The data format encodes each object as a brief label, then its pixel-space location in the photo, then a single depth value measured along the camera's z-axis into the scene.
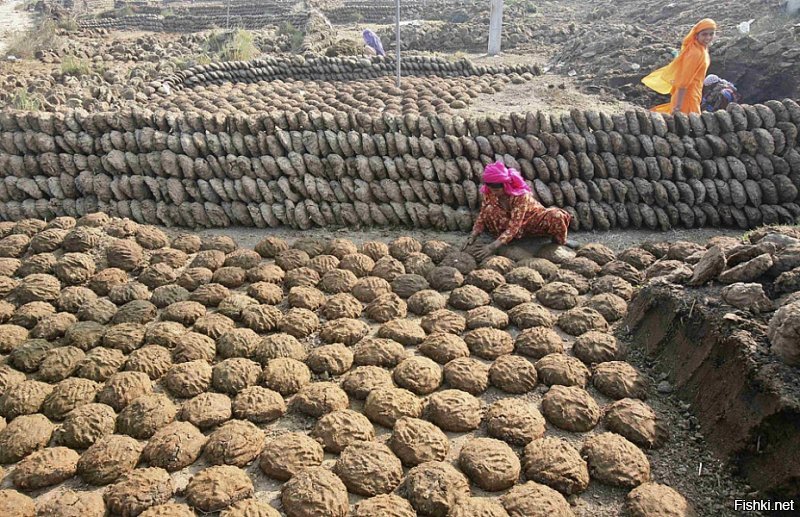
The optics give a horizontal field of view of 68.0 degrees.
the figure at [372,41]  17.14
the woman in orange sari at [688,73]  7.39
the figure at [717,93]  9.38
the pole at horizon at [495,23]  18.56
